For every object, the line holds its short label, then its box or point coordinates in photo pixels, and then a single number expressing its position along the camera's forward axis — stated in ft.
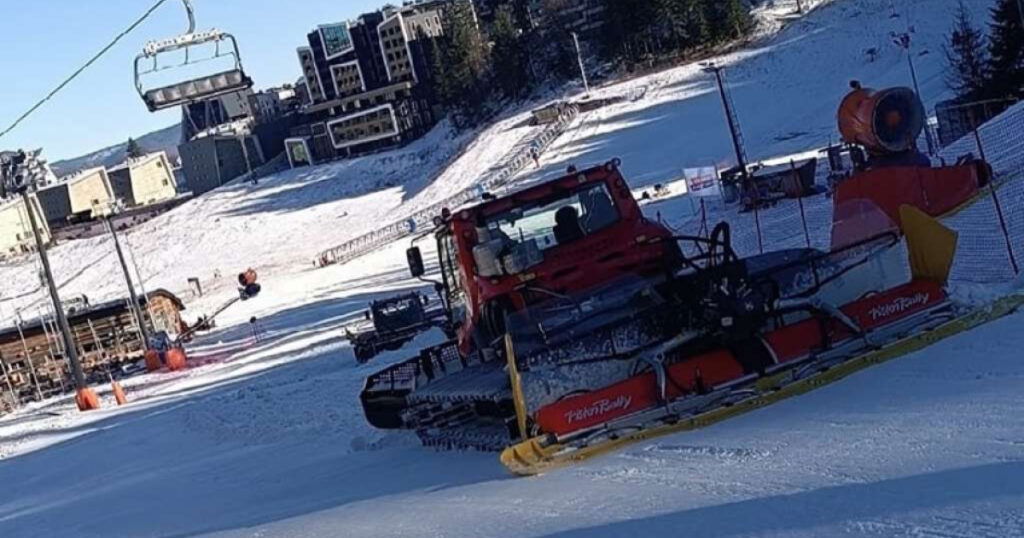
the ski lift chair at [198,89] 104.32
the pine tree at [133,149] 548.52
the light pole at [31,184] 108.78
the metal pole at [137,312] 143.82
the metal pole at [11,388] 127.73
